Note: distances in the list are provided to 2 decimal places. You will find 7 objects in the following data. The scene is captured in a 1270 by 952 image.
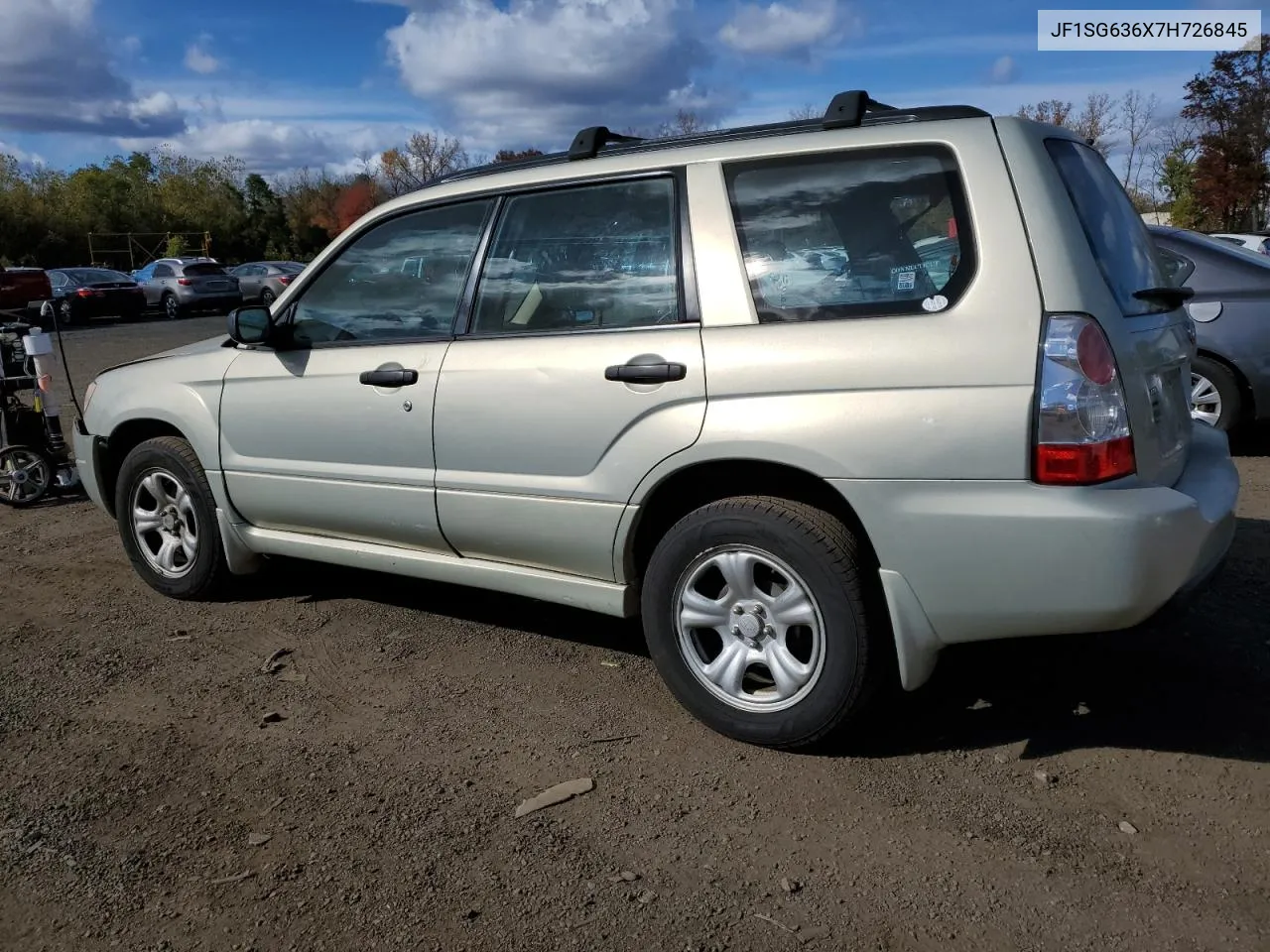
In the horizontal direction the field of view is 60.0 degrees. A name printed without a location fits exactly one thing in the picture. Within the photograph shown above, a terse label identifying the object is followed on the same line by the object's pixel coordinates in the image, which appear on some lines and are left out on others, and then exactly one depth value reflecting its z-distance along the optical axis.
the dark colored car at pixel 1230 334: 7.07
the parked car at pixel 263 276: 30.34
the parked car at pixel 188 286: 28.66
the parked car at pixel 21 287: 23.47
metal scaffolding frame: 45.88
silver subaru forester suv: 2.95
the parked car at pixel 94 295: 26.36
